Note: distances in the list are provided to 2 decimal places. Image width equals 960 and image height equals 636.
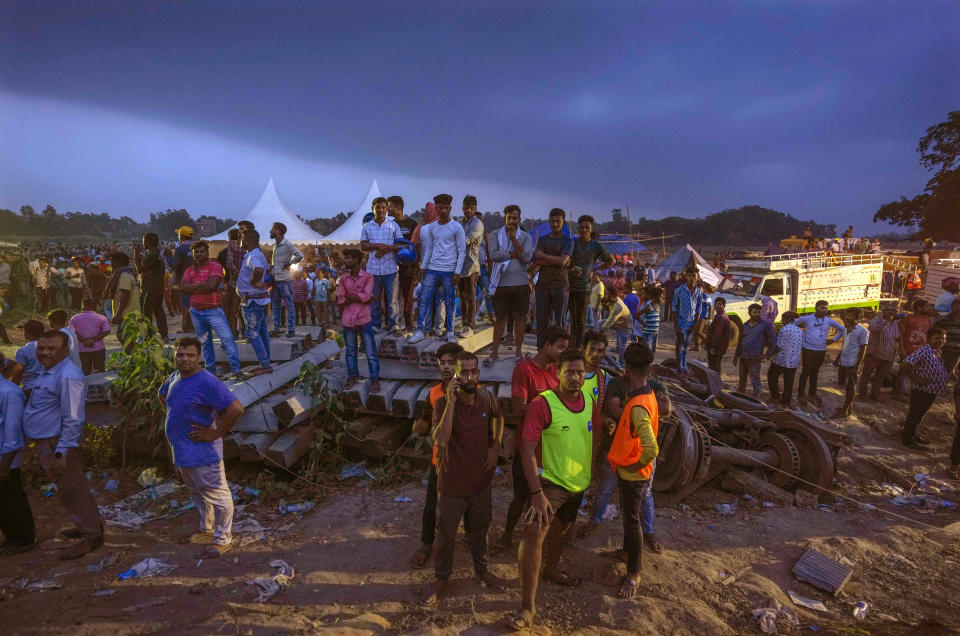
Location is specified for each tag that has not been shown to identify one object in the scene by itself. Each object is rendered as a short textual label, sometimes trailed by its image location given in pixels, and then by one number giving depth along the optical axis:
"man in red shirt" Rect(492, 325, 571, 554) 3.94
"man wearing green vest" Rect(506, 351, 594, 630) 3.21
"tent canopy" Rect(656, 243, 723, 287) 16.58
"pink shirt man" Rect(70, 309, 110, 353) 7.05
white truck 13.70
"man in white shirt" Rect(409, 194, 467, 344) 6.28
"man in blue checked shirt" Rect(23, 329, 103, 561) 4.10
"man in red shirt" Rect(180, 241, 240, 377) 5.53
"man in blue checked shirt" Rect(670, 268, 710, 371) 8.95
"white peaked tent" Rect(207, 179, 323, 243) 21.84
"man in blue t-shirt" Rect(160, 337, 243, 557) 4.03
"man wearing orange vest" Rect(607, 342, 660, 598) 3.61
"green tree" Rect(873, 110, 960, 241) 30.17
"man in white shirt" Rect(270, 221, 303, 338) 7.07
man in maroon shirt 3.39
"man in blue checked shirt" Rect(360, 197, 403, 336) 6.39
